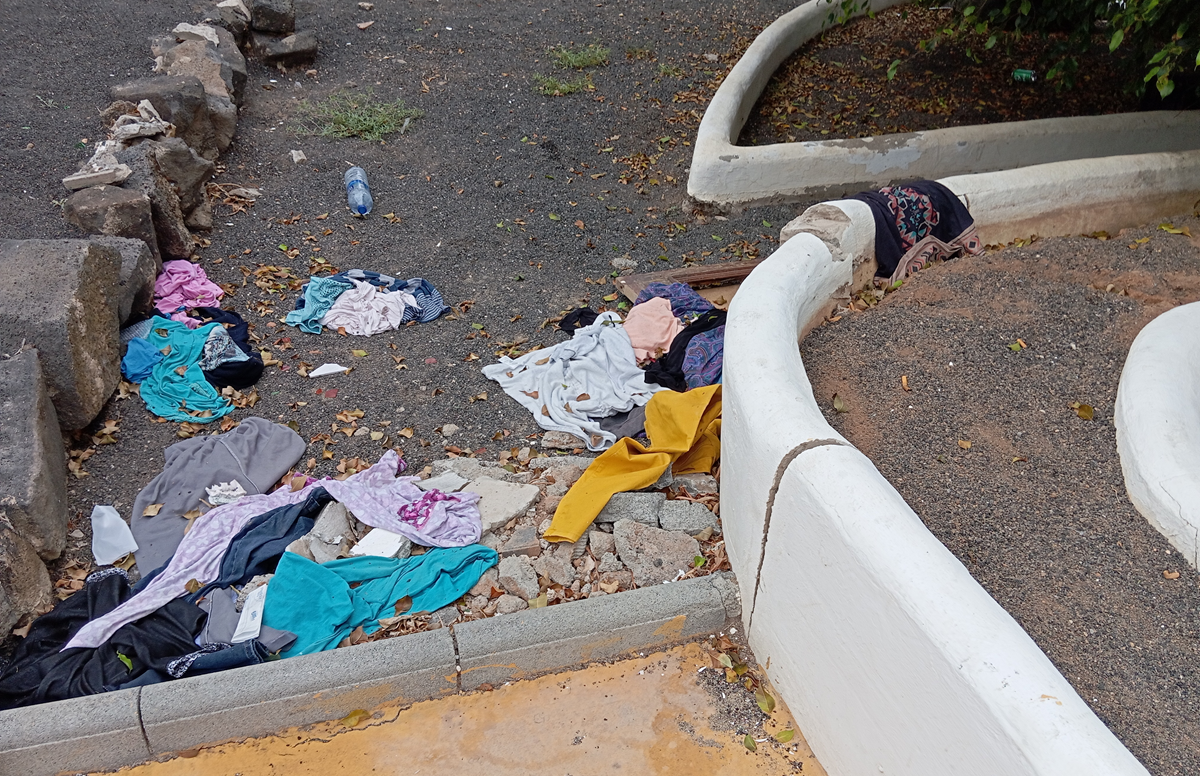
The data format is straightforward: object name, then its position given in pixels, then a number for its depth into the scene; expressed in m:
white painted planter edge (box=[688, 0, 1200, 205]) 6.39
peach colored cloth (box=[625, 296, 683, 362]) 5.08
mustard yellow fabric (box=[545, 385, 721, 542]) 3.75
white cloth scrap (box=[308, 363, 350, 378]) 4.93
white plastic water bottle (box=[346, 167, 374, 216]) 6.44
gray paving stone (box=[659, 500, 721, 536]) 3.70
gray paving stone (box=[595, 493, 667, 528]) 3.76
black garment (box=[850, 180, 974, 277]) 4.22
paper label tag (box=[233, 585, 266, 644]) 3.20
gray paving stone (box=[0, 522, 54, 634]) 3.27
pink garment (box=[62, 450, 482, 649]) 3.40
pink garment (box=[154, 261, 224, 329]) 5.24
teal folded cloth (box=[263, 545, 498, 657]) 3.26
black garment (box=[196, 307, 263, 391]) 4.73
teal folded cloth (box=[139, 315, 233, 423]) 4.55
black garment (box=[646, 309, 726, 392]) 4.76
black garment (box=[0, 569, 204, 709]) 3.04
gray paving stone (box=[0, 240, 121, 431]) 4.12
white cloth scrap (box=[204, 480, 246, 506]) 3.98
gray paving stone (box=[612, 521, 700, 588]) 3.50
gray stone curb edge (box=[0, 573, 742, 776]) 2.80
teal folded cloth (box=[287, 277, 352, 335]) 5.30
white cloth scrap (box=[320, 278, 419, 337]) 5.31
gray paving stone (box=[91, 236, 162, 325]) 4.92
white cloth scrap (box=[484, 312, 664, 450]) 4.60
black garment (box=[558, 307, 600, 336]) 5.39
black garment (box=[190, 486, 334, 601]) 3.49
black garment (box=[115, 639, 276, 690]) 3.04
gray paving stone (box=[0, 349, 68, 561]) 3.48
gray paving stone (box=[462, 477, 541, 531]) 3.78
